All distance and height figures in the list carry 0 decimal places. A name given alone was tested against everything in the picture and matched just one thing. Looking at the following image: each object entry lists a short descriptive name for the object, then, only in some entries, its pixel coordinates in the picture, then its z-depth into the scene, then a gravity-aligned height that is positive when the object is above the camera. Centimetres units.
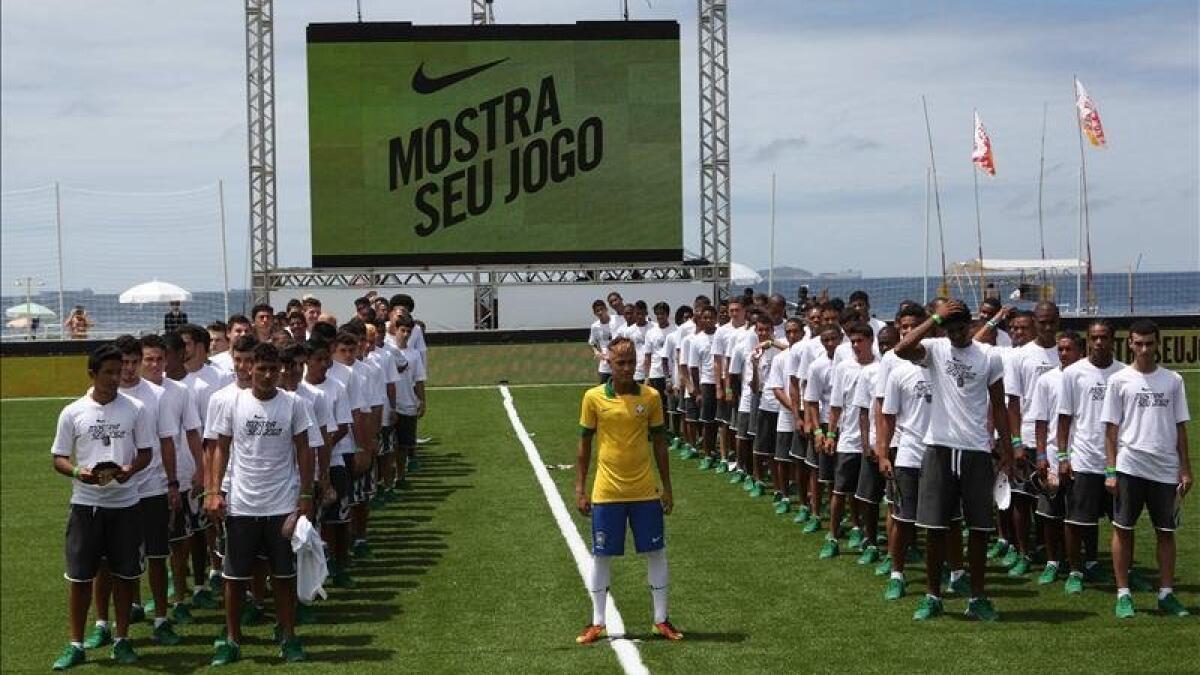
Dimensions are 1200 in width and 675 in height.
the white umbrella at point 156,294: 4112 -37
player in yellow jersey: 1017 -131
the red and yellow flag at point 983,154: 4025 +286
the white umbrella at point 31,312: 4083 -80
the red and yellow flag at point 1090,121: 3834 +347
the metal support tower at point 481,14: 3588 +572
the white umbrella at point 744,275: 4928 -7
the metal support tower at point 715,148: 3472 +268
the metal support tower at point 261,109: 3419 +354
